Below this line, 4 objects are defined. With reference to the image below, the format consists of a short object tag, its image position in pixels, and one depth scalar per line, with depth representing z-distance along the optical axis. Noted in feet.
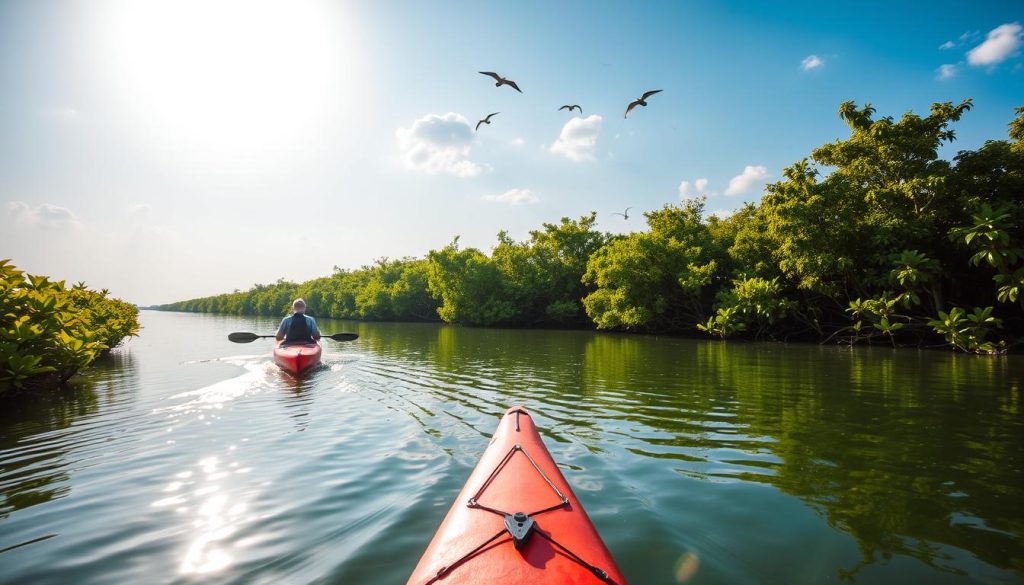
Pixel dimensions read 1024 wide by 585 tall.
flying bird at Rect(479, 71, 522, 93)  33.12
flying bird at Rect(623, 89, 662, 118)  37.43
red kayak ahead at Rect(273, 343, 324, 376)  40.42
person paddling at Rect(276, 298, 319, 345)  44.78
